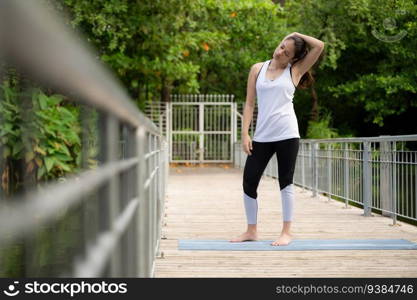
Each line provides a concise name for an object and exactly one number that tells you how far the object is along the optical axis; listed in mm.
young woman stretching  7866
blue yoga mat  8297
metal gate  35571
